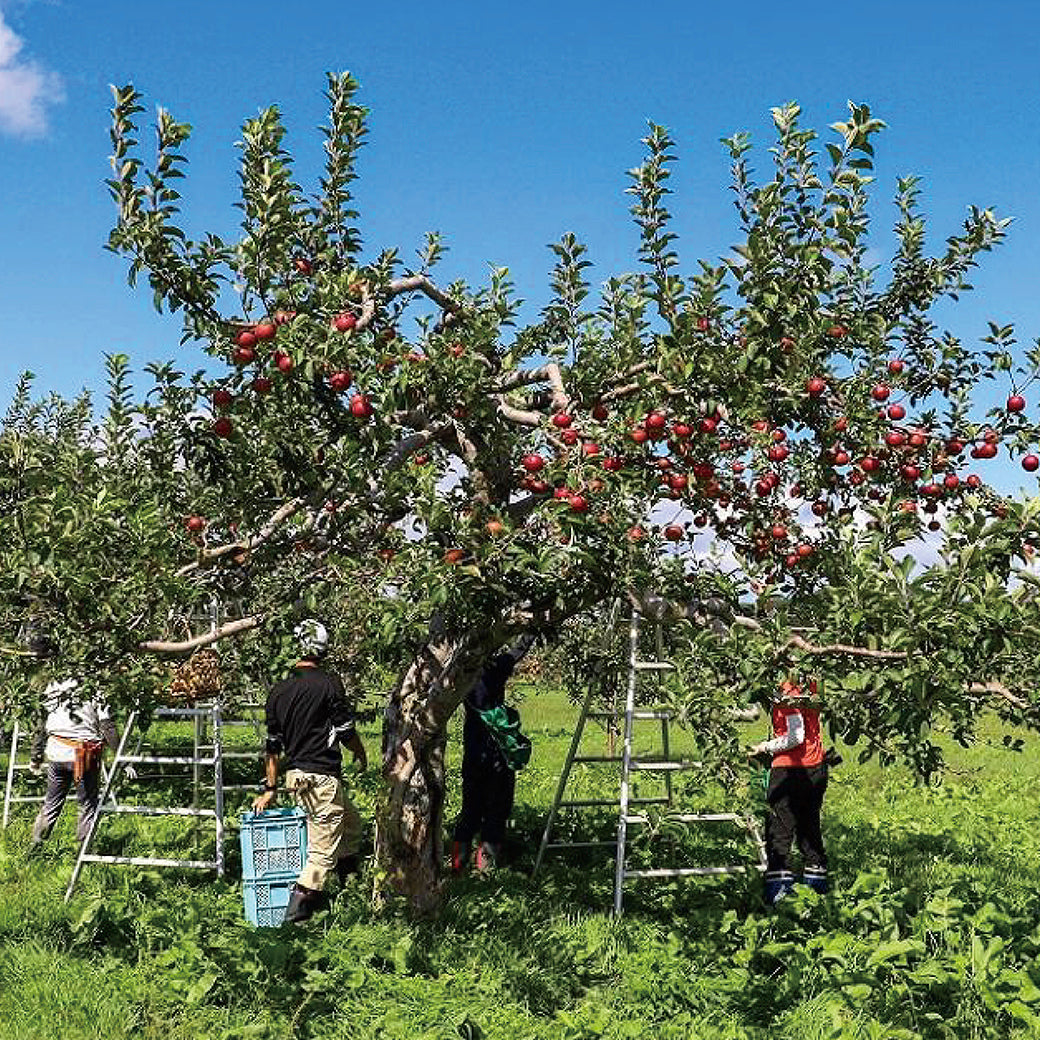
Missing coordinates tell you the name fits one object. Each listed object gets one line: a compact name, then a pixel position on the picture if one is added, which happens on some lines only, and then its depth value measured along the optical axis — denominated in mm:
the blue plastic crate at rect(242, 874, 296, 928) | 7453
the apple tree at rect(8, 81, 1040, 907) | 4742
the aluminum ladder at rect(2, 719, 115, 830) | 10344
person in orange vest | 8188
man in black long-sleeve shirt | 7609
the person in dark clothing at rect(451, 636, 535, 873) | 9094
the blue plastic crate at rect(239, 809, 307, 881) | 7449
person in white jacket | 9281
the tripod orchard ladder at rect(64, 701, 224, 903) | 8001
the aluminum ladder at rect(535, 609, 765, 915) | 7785
